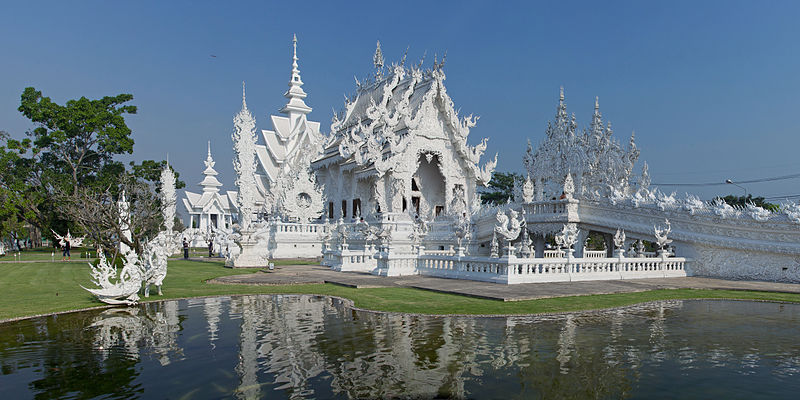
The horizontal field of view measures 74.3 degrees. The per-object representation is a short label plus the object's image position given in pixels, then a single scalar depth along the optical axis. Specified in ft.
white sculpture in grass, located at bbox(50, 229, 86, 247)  100.85
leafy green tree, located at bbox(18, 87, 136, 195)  118.42
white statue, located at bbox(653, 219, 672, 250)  57.82
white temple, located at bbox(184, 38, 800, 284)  54.65
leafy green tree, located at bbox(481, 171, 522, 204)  189.26
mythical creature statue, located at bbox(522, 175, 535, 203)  84.48
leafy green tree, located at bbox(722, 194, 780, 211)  161.39
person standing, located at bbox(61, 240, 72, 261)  100.76
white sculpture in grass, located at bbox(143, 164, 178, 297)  39.55
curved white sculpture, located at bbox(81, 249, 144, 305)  35.55
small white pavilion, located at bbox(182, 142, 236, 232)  180.55
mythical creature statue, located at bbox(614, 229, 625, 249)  57.37
